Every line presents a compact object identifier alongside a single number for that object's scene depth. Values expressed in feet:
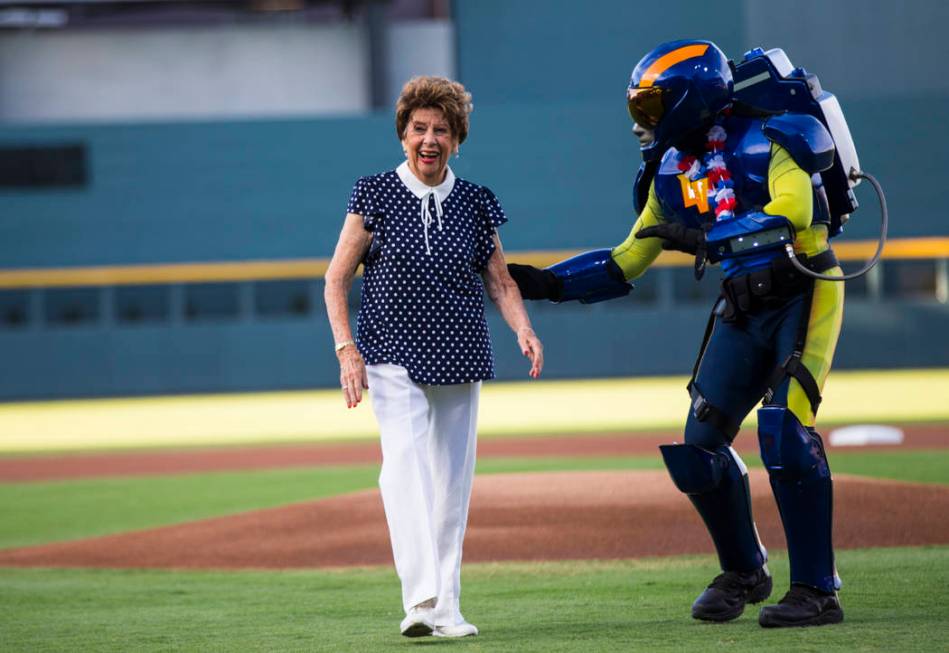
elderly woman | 36.94
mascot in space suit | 37.29
